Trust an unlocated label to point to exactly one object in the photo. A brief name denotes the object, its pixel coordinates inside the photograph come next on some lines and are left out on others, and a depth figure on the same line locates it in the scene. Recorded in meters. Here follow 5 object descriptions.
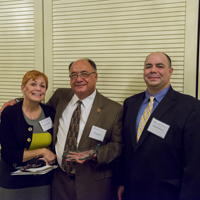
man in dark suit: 1.43
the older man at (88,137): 1.65
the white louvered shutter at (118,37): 1.87
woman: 1.64
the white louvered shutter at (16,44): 2.26
